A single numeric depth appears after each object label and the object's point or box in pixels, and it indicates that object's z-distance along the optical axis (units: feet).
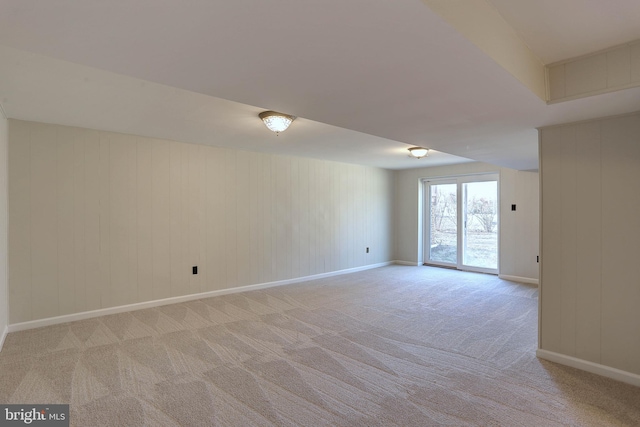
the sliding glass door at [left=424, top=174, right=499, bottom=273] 21.76
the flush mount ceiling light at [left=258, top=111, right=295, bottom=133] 10.74
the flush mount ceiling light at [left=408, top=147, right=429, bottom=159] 16.94
